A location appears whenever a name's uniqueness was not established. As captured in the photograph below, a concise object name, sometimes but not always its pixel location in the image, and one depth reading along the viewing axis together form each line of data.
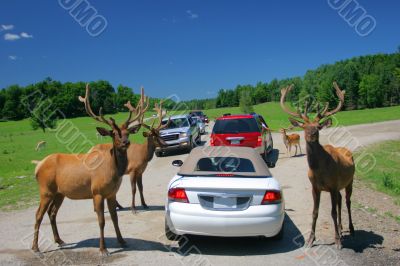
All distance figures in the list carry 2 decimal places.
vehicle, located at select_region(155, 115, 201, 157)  21.28
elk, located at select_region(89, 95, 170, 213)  9.90
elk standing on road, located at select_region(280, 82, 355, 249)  6.74
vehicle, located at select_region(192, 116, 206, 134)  36.03
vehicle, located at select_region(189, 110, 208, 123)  42.77
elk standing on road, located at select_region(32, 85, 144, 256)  6.65
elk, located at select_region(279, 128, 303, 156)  19.23
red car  15.17
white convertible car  5.95
